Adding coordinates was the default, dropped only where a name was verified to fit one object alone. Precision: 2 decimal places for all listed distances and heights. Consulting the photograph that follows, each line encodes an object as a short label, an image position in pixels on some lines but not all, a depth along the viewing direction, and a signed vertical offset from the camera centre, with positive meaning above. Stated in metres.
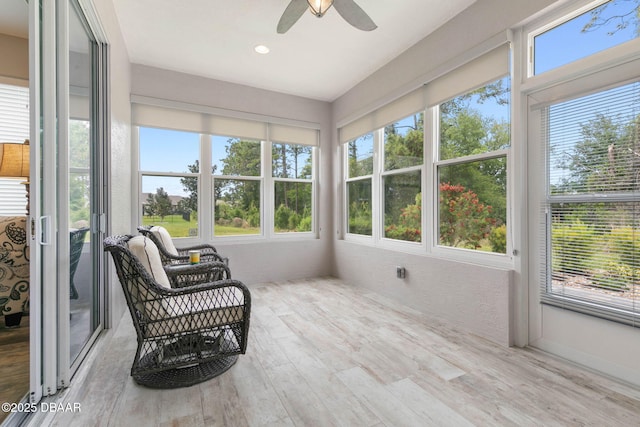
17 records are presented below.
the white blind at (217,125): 3.80 +1.27
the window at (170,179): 3.86 +0.48
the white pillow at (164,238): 2.99 -0.24
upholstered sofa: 2.12 -0.38
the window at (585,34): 1.88 +1.24
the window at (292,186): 4.68 +0.44
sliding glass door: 1.54 +0.12
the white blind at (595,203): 1.86 +0.07
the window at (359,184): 4.30 +0.46
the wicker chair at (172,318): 1.76 -0.65
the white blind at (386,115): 3.36 +1.27
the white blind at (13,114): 1.78 +0.63
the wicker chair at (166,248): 2.92 -0.34
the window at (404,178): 3.43 +0.44
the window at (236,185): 4.27 +0.43
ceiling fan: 2.15 +1.54
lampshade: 1.88 +0.36
